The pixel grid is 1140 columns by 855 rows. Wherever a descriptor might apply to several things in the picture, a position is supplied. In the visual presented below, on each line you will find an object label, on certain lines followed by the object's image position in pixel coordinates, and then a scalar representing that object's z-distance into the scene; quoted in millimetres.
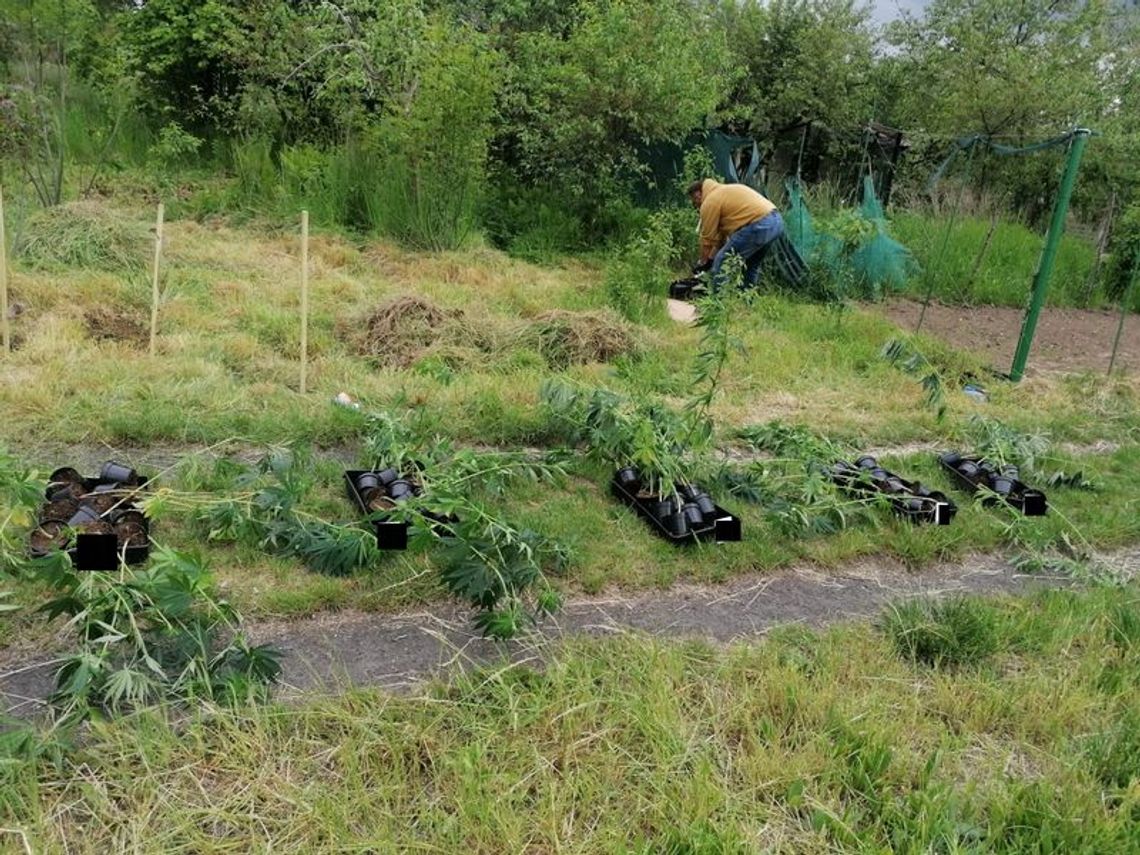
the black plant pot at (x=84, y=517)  2756
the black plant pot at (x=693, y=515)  3307
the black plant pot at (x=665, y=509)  3367
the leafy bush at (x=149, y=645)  2047
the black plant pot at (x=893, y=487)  3780
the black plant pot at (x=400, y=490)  3113
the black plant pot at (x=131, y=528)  2766
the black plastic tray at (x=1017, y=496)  3883
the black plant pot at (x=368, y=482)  3273
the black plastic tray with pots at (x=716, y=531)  3260
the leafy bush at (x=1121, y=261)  10844
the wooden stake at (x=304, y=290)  4344
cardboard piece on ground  7136
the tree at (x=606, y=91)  8859
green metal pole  6070
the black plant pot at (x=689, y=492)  3504
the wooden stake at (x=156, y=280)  4586
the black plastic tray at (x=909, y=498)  3645
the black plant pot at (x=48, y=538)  2680
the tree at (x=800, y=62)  13305
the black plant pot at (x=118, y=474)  3164
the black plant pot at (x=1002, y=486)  4004
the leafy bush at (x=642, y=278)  6859
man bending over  7117
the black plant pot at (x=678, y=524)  3273
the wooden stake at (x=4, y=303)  4316
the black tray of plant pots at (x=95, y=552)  2369
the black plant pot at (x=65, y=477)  3068
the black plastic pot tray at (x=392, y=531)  2877
